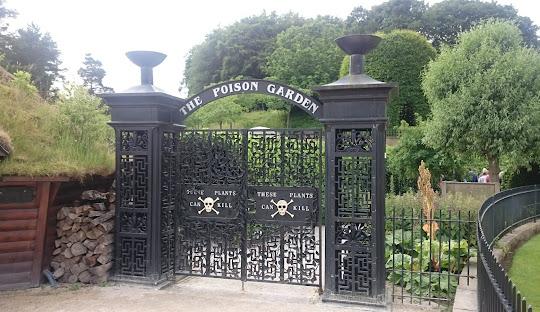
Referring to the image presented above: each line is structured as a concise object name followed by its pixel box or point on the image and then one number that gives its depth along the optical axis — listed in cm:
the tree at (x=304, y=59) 3316
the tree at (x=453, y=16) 3981
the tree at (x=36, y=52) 3150
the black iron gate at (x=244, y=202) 651
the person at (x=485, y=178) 1702
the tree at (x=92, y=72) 4809
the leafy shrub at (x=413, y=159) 1820
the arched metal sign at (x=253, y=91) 643
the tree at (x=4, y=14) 3362
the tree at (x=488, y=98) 1514
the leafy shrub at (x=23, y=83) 808
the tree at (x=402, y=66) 2642
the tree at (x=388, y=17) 3947
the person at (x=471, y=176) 2030
